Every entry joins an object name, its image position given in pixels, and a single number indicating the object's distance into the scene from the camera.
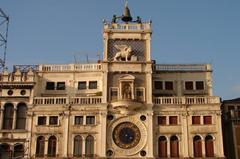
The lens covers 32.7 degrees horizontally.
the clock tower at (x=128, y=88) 47.16
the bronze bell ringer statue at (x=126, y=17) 53.97
